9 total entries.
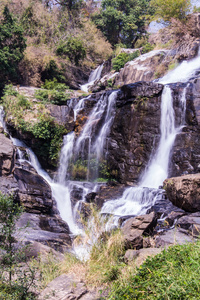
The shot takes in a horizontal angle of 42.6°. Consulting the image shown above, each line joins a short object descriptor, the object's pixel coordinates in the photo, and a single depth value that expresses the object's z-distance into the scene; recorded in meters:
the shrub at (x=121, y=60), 23.22
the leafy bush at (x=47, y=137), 14.30
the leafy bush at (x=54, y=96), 16.55
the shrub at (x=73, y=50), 22.94
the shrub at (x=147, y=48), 23.09
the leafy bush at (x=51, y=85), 18.65
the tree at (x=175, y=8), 19.94
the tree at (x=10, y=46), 17.06
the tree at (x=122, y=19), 28.72
